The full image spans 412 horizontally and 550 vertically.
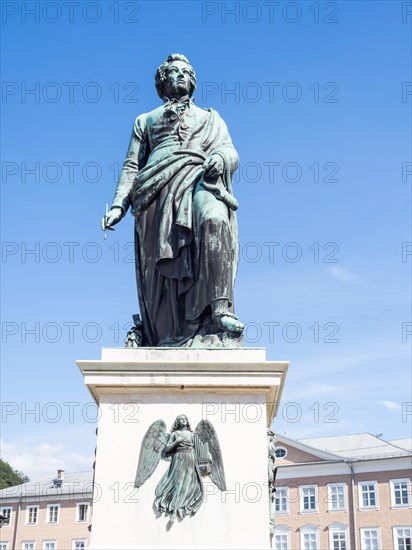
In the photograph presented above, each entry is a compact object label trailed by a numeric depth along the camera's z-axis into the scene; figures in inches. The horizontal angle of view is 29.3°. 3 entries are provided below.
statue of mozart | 268.8
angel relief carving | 230.2
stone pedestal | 229.5
